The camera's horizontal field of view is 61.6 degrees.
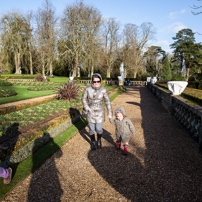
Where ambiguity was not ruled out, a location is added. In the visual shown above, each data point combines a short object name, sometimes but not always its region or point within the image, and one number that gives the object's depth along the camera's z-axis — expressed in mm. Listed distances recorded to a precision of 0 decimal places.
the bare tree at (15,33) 33812
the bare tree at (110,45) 35303
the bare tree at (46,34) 31203
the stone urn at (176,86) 6830
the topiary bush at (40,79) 23250
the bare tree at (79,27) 27859
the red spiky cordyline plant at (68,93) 8734
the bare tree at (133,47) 36594
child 3450
